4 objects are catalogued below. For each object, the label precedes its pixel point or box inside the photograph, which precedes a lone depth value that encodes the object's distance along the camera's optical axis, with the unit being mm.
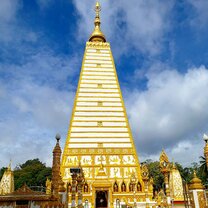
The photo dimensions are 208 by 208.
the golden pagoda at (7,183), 29289
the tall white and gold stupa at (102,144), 26016
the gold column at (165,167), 16242
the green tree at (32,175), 55125
